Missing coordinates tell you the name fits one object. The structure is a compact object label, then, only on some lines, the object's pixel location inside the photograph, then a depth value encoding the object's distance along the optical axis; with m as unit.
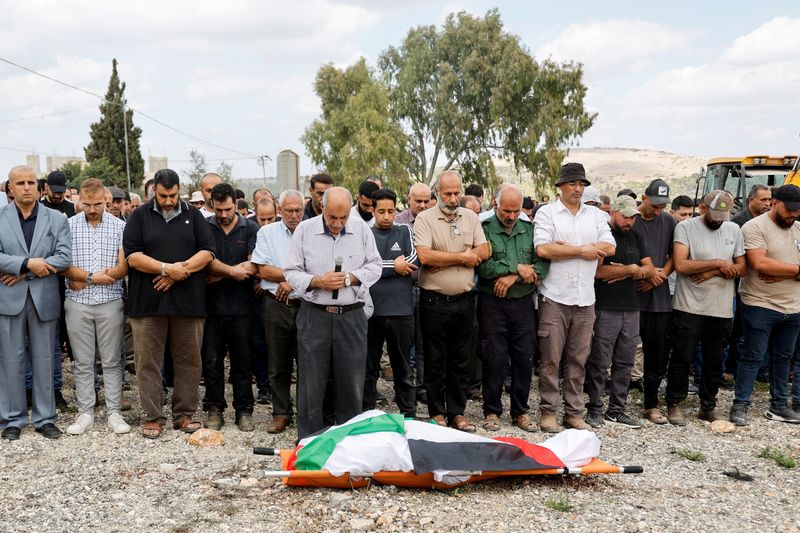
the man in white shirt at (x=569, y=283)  6.58
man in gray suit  6.08
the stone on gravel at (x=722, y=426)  6.88
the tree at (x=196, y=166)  41.69
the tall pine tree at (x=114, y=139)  44.25
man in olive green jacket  6.60
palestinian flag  4.95
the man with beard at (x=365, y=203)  6.84
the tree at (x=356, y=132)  34.12
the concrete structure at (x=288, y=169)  14.23
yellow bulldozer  16.20
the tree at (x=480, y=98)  34.59
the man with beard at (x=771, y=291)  6.93
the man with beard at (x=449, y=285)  6.44
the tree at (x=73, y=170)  40.72
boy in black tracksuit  6.32
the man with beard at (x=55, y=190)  8.01
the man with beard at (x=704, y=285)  6.94
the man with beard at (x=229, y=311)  6.54
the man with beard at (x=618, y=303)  6.82
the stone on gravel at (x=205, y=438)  6.11
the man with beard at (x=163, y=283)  6.07
